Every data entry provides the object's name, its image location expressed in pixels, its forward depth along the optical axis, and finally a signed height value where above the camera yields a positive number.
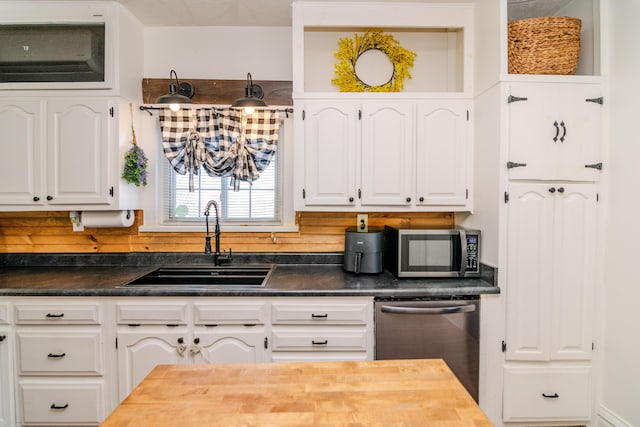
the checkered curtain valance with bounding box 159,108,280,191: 2.48 +0.49
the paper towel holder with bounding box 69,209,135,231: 2.35 -0.11
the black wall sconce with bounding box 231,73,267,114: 2.17 +0.68
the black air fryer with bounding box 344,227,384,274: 2.20 -0.31
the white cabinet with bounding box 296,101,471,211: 2.23 +0.33
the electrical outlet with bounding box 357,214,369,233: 2.53 -0.12
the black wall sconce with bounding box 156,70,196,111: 2.10 +0.82
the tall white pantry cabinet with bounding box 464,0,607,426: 1.95 -0.23
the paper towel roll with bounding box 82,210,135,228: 2.34 -0.10
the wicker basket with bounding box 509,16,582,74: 1.93 +0.92
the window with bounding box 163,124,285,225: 2.66 +0.04
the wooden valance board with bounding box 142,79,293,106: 2.53 +0.86
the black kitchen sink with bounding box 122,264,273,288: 2.38 -0.51
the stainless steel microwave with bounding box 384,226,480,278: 2.12 -0.31
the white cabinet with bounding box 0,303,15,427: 1.91 -0.94
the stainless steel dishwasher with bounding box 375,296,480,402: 1.92 -0.72
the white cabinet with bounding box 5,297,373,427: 1.92 -0.78
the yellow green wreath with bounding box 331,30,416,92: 2.39 +1.06
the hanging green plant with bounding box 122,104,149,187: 2.30 +0.27
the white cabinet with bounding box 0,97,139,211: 2.17 +0.34
